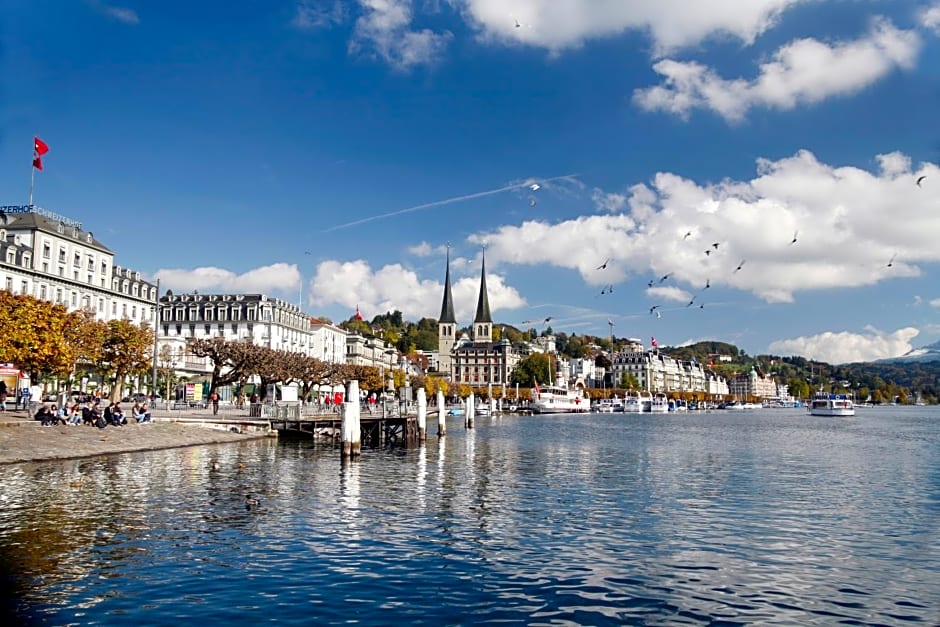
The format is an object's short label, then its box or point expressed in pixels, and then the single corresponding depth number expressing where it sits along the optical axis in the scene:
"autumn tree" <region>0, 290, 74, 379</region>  52.31
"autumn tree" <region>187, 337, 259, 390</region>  78.12
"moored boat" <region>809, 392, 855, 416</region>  181.00
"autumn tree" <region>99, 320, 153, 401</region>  71.19
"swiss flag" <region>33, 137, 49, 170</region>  70.31
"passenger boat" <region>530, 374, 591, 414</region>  188.40
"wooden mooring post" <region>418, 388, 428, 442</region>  70.94
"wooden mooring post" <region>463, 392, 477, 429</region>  104.69
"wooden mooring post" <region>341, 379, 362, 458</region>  51.66
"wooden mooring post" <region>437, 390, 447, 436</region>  79.07
